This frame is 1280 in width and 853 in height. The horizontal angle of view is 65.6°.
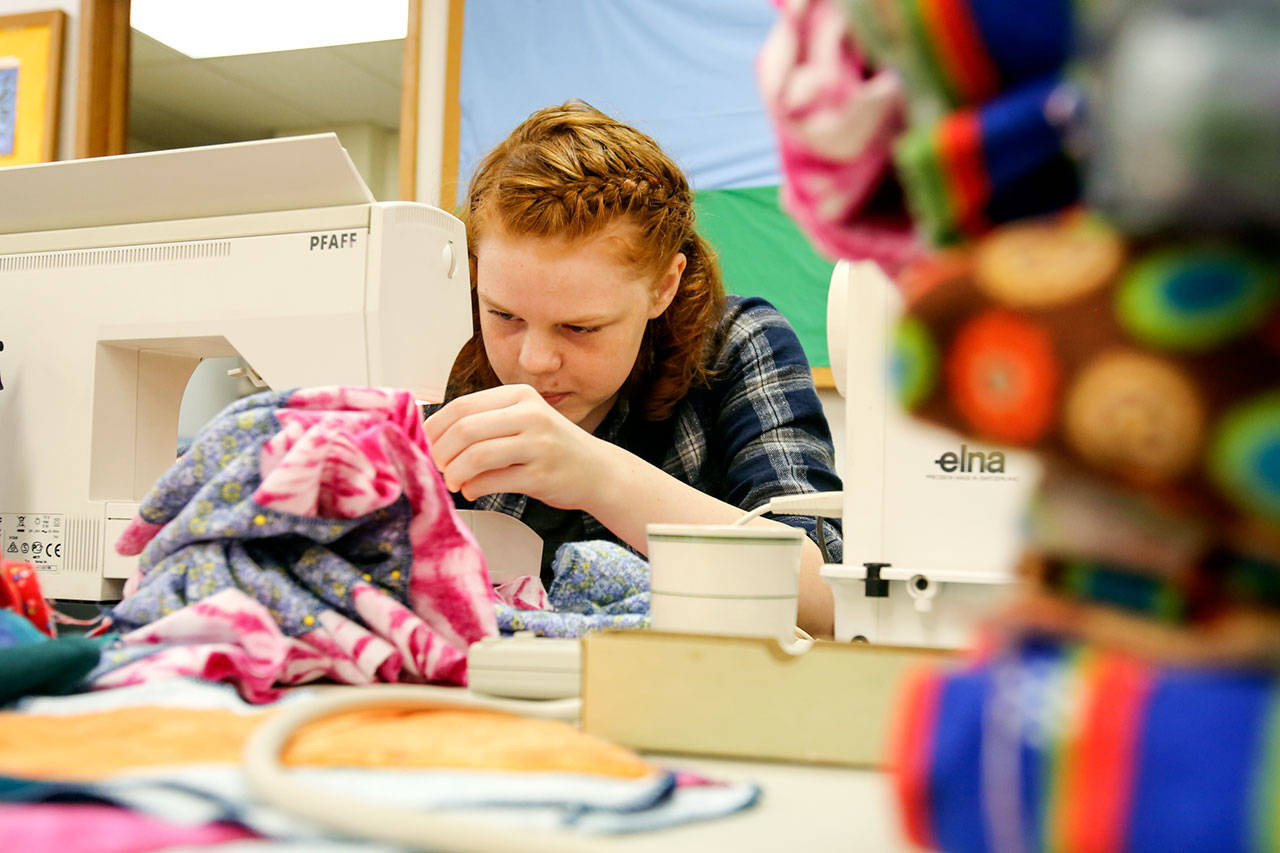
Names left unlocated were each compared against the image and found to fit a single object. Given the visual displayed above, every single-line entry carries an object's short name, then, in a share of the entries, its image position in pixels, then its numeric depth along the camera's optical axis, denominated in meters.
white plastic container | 0.48
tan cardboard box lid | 0.38
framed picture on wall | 2.28
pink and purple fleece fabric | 0.48
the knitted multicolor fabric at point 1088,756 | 0.15
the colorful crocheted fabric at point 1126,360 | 0.17
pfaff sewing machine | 0.85
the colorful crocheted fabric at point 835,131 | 0.24
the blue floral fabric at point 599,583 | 0.64
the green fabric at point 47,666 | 0.39
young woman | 0.91
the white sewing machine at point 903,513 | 0.59
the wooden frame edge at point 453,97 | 2.12
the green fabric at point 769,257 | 1.90
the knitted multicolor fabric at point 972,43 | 0.20
